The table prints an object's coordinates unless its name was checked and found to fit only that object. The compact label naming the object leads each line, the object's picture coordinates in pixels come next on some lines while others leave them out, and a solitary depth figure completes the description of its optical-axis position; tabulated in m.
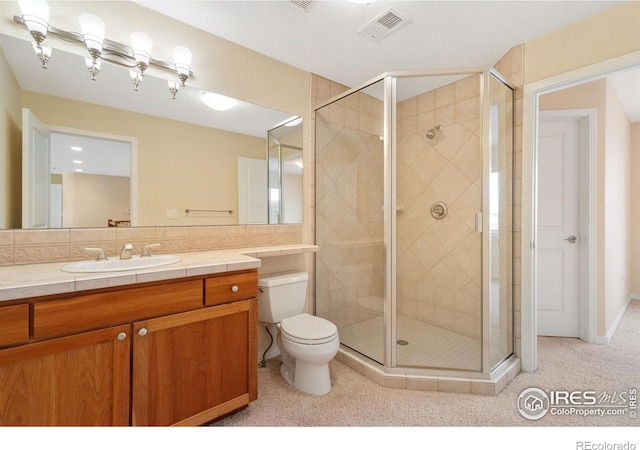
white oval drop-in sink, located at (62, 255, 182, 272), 1.33
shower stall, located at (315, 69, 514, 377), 1.89
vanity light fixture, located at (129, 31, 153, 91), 1.58
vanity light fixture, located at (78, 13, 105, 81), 1.43
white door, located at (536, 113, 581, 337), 2.56
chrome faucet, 1.47
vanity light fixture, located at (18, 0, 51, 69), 1.31
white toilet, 1.70
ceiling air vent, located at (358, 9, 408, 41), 1.78
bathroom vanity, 0.98
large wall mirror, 1.42
